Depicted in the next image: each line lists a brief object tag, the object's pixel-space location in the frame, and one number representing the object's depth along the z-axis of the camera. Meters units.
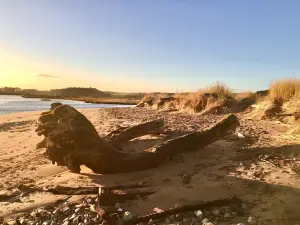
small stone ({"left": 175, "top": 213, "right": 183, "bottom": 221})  4.06
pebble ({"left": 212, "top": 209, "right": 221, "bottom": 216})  4.08
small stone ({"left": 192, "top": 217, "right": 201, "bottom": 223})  3.95
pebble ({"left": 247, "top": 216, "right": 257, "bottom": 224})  3.81
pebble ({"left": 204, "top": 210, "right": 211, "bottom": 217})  4.08
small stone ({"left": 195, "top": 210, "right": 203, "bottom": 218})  4.06
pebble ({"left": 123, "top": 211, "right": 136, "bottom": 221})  4.12
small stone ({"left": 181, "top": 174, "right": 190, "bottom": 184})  5.28
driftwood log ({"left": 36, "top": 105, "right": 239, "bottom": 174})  5.66
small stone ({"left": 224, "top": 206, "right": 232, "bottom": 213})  4.12
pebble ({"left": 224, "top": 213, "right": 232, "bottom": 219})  3.98
